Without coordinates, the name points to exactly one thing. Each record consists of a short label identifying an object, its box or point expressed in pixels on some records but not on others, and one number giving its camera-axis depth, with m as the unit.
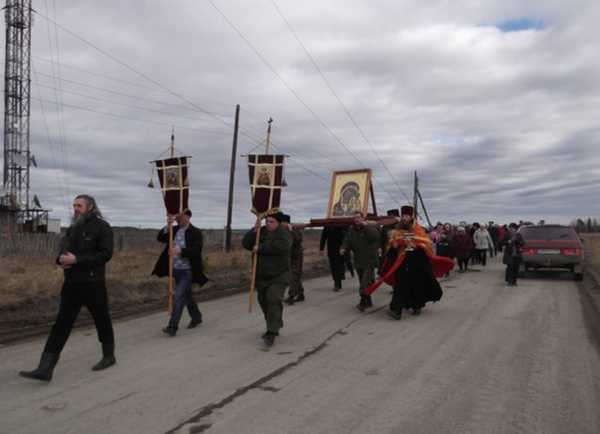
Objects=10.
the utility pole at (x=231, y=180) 29.08
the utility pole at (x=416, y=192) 50.59
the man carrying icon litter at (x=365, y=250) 11.20
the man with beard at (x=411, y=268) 10.23
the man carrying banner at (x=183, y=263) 8.41
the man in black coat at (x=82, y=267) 6.00
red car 17.69
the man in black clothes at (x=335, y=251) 14.57
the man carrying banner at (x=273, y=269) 7.89
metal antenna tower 39.03
